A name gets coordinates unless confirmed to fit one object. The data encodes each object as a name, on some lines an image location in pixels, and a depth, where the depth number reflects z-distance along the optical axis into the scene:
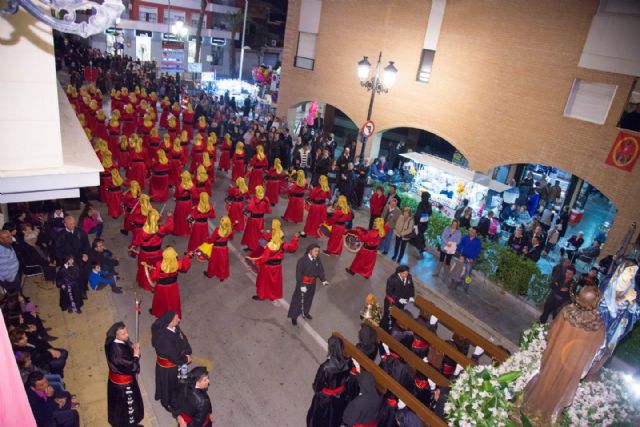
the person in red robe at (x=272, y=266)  8.58
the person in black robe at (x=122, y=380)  5.50
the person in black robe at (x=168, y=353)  5.91
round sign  14.57
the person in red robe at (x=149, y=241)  8.51
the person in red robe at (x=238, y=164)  14.90
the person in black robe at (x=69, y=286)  7.79
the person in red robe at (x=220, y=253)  9.15
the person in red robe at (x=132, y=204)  9.70
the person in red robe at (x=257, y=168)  14.38
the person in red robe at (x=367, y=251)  10.38
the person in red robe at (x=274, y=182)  13.64
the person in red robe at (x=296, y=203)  12.75
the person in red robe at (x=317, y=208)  12.23
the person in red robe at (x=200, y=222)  10.29
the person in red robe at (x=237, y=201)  11.55
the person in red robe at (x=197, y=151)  15.16
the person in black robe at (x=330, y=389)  5.99
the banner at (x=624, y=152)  11.47
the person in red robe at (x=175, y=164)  14.35
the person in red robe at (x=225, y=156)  16.39
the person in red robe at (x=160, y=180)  12.88
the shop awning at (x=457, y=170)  13.69
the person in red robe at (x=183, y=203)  11.34
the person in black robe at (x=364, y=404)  5.73
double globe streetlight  12.50
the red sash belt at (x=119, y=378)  5.68
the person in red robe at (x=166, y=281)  7.54
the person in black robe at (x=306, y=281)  8.16
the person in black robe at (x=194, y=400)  5.14
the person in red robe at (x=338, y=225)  11.10
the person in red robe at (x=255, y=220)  10.84
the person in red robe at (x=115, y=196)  11.35
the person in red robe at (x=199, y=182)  11.93
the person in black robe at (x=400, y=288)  8.11
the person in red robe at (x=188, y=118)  19.06
